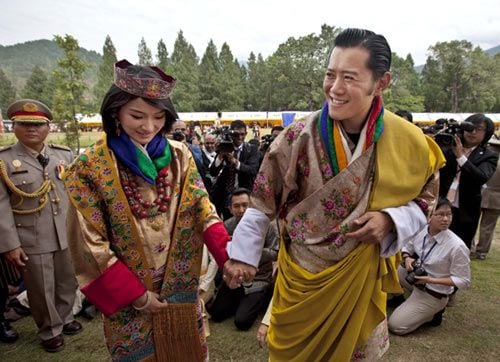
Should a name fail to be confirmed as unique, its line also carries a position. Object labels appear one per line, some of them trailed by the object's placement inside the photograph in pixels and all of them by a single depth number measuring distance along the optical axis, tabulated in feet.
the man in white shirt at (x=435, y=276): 10.75
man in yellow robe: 4.83
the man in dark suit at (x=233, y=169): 14.73
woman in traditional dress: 5.12
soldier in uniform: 9.09
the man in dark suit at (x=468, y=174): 12.98
